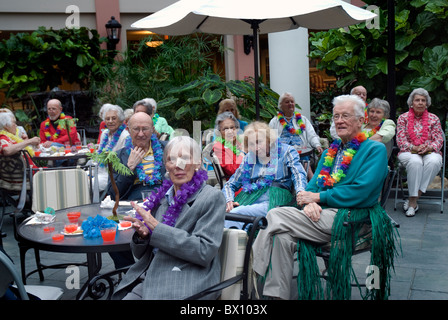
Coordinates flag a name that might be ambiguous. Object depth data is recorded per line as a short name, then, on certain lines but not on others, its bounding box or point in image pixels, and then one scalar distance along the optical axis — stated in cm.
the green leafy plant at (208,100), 839
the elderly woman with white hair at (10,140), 581
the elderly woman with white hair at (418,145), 611
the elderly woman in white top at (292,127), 668
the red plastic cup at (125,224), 318
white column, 873
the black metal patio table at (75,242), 282
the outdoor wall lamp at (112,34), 1166
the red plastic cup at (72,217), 336
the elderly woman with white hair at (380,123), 589
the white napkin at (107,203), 370
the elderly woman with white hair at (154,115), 582
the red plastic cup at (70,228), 309
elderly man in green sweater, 317
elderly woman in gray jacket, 238
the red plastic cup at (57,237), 296
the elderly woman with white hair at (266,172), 394
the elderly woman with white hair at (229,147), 479
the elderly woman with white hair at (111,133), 537
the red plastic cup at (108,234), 292
